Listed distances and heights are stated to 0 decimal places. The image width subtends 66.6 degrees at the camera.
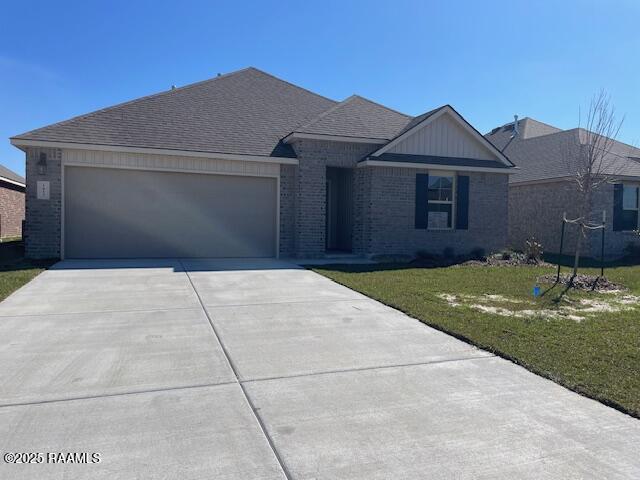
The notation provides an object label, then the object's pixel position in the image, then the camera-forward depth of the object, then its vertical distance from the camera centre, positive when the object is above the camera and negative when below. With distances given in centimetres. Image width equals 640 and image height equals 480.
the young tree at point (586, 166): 1069 +212
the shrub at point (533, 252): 1427 -69
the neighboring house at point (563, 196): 1747 +127
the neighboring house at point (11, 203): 2364 +79
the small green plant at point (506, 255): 1495 -83
